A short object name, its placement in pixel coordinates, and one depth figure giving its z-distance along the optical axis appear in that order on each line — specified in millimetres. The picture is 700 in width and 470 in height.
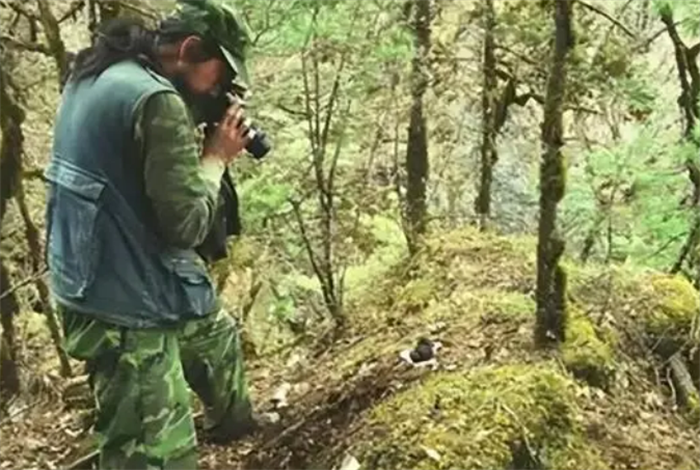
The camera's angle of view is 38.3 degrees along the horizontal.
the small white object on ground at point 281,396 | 4879
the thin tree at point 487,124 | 7922
